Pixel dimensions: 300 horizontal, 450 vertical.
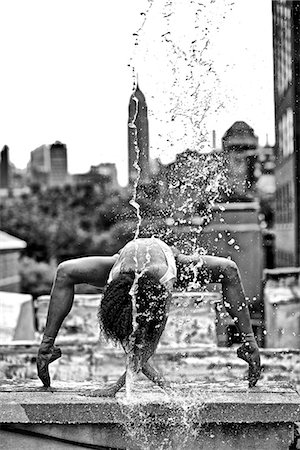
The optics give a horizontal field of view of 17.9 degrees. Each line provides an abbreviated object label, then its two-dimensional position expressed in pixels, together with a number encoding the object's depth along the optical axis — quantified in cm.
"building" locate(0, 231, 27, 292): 1716
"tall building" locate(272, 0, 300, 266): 706
